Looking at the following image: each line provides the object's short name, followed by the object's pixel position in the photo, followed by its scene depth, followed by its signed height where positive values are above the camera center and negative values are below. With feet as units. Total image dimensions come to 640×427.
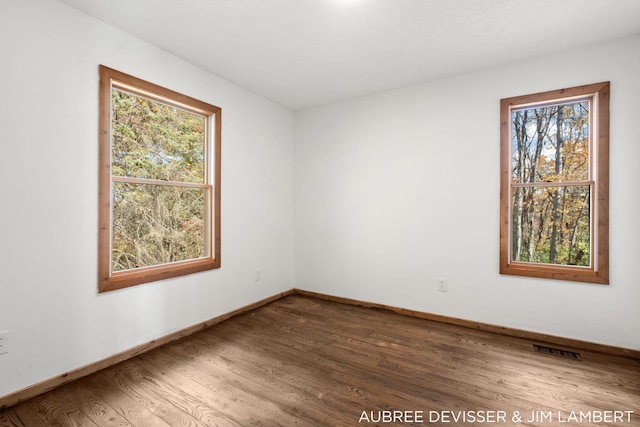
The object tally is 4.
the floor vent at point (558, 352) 7.98 -3.94
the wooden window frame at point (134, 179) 7.34 +0.89
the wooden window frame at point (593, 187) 8.27 +0.83
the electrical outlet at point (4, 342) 5.88 -2.67
